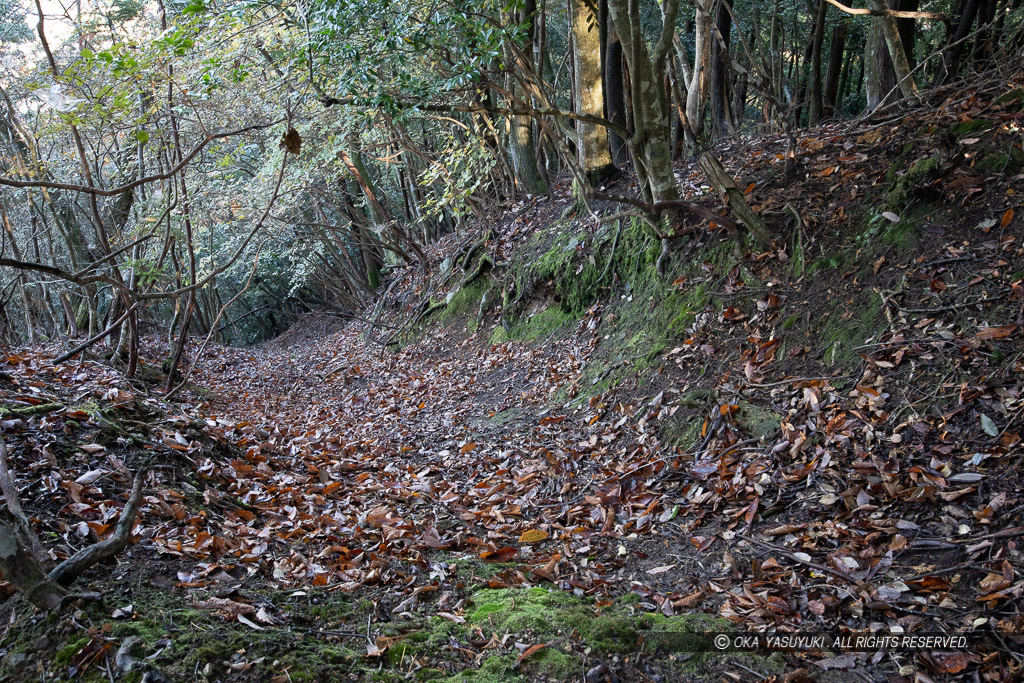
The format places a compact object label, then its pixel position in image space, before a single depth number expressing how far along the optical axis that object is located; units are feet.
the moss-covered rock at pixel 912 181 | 17.46
